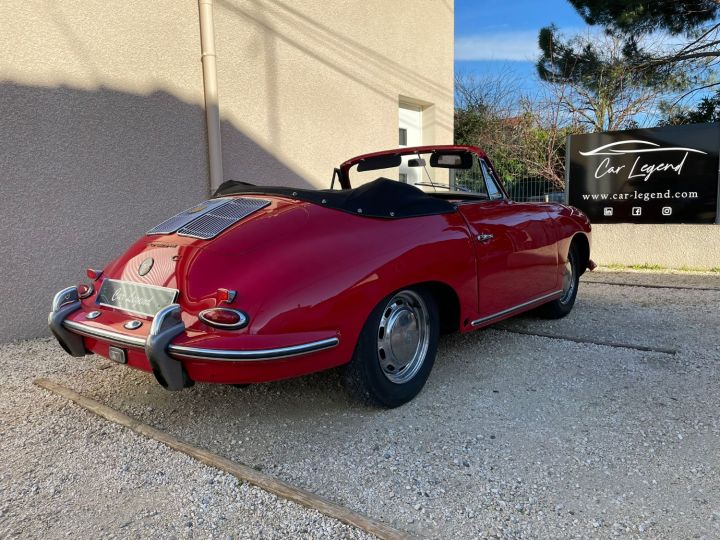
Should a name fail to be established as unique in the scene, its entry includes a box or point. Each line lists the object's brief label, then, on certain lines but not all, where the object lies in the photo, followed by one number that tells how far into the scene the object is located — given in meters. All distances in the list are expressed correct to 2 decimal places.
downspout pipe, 5.60
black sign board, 7.76
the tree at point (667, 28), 11.90
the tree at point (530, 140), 12.77
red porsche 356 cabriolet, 2.36
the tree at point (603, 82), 12.56
